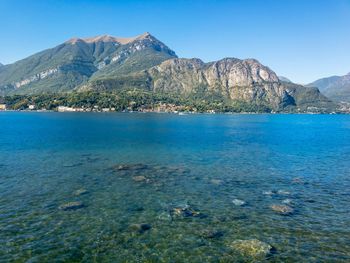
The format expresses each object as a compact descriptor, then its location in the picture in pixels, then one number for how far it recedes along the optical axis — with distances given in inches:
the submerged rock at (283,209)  1504.7
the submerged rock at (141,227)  1257.5
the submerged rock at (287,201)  1652.3
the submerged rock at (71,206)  1487.9
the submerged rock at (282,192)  1847.9
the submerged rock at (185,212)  1441.9
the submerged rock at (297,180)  2132.8
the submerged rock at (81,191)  1750.5
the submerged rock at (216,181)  2048.5
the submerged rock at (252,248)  1077.1
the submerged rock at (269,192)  1844.9
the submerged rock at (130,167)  2484.0
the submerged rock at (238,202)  1615.2
